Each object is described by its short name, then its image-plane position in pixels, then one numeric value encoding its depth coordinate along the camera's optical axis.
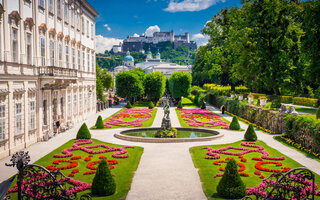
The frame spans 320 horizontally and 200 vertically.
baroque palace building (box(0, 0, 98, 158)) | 18.11
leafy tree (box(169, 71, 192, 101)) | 60.84
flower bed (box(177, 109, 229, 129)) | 31.45
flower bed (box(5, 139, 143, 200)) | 13.23
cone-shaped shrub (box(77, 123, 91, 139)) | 23.09
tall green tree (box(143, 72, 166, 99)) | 62.66
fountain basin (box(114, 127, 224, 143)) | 22.59
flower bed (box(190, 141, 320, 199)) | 13.47
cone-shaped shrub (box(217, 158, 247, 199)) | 10.95
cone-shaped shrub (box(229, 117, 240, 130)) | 28.34
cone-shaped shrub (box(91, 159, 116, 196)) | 11.27
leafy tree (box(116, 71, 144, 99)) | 56.88
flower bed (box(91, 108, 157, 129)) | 31.96
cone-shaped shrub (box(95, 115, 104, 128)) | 29.29
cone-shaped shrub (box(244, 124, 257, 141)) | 22.62
